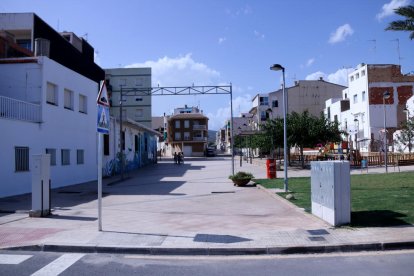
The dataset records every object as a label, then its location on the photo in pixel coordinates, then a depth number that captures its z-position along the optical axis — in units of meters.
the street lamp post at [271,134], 37.00
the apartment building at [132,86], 78.19
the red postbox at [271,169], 25.45
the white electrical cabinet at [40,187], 11.80
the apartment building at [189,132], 101.62
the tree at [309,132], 35.44
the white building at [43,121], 17.62
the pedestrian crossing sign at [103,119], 9.70
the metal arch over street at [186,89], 30.78
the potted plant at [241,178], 21.56
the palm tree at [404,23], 15.93
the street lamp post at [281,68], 18.01
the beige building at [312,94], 79.19
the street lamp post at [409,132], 27.43
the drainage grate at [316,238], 8.37
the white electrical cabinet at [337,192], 9.56
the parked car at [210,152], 89.56
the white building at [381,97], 51.94
